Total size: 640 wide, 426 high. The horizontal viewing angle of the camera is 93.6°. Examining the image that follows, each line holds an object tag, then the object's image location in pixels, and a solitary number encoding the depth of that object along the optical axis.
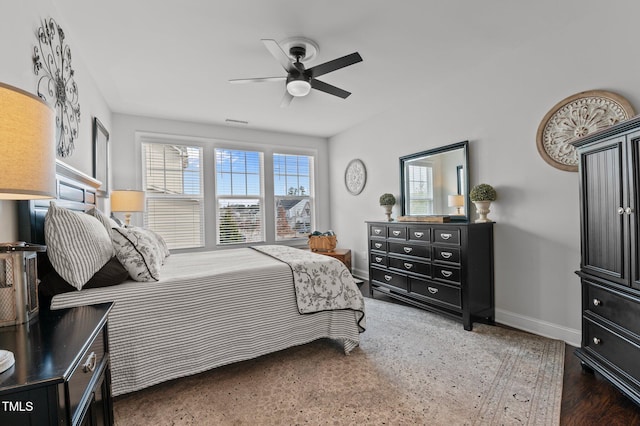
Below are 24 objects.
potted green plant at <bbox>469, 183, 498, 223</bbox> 2.85
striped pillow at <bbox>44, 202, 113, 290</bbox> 1.52
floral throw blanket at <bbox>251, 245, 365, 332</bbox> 2.26
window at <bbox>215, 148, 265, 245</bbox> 4.80
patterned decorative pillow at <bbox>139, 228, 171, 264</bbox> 2.74
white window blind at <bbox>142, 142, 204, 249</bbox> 4.35
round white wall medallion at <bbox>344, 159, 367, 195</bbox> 4.79
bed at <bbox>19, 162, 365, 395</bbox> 1.68
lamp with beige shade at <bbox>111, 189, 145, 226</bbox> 3.44
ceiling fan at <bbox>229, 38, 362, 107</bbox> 2.27
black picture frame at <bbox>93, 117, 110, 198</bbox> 3.10
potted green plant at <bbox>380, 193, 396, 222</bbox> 4.04
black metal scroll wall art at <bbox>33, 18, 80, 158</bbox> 1.84
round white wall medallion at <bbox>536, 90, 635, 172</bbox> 2.15
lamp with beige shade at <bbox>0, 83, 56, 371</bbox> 0.76
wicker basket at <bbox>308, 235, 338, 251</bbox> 4.78
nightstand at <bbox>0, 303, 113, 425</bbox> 0.72
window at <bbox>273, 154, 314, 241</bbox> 5.28
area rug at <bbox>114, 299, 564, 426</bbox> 1.63
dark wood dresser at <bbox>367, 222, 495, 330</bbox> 2.76
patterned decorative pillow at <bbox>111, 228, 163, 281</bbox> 1.83
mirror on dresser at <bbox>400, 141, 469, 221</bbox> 3.21
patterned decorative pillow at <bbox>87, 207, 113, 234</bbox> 2.04
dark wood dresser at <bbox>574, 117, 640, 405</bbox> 1.58
